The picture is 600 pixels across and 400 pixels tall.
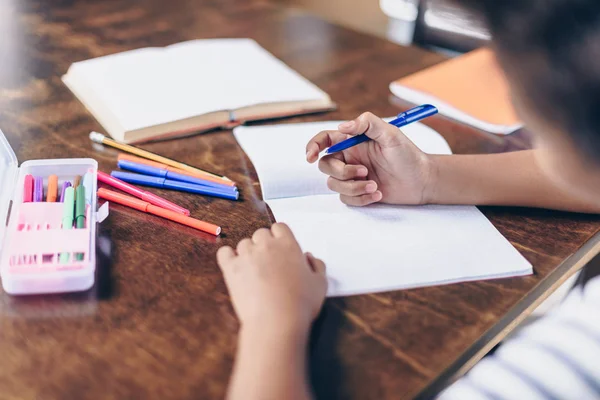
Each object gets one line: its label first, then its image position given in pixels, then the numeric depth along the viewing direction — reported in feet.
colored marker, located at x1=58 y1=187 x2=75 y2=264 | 2.33
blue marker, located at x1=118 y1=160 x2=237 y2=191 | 2.80
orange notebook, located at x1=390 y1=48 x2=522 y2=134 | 3.51
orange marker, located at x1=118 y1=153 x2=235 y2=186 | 2.83
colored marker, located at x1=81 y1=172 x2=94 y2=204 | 2.51
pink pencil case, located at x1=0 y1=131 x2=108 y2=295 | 2.12
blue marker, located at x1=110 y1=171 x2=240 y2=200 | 2.75
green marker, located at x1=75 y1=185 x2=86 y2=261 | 2.35
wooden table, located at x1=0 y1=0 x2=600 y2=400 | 1.90
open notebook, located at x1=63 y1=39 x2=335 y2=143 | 3.23
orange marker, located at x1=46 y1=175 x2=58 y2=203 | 2.49
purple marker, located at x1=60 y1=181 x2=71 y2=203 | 2.49
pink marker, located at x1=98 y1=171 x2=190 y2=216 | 2.63
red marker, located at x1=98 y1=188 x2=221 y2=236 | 2.52
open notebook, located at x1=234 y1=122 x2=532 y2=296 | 2.34
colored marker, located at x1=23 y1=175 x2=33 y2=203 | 2.46
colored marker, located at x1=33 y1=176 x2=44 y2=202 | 2.48
